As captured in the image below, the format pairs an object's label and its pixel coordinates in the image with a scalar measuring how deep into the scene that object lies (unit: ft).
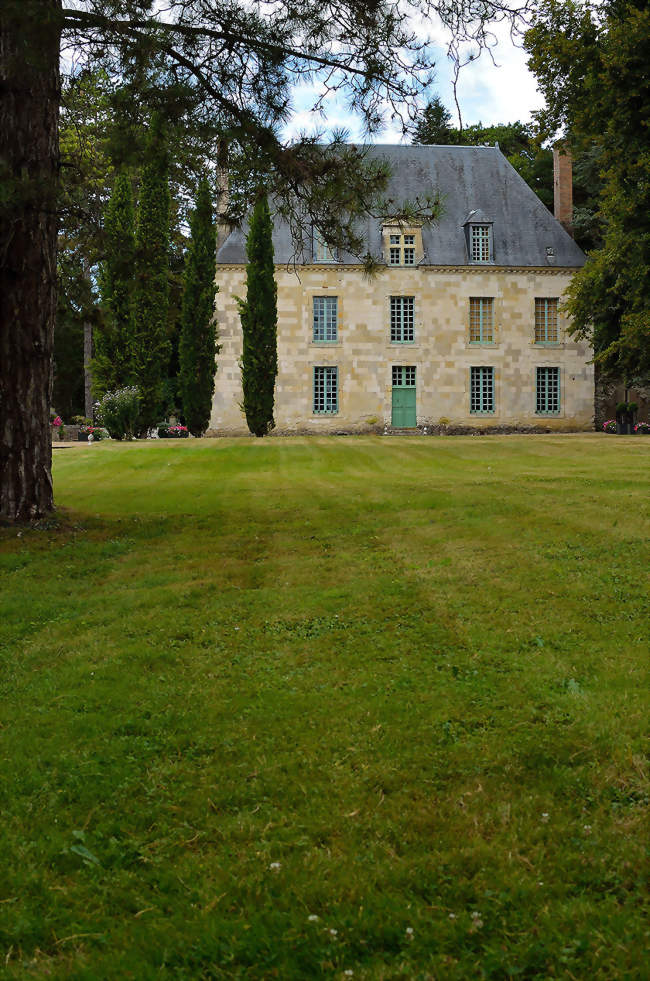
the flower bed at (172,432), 103.19
